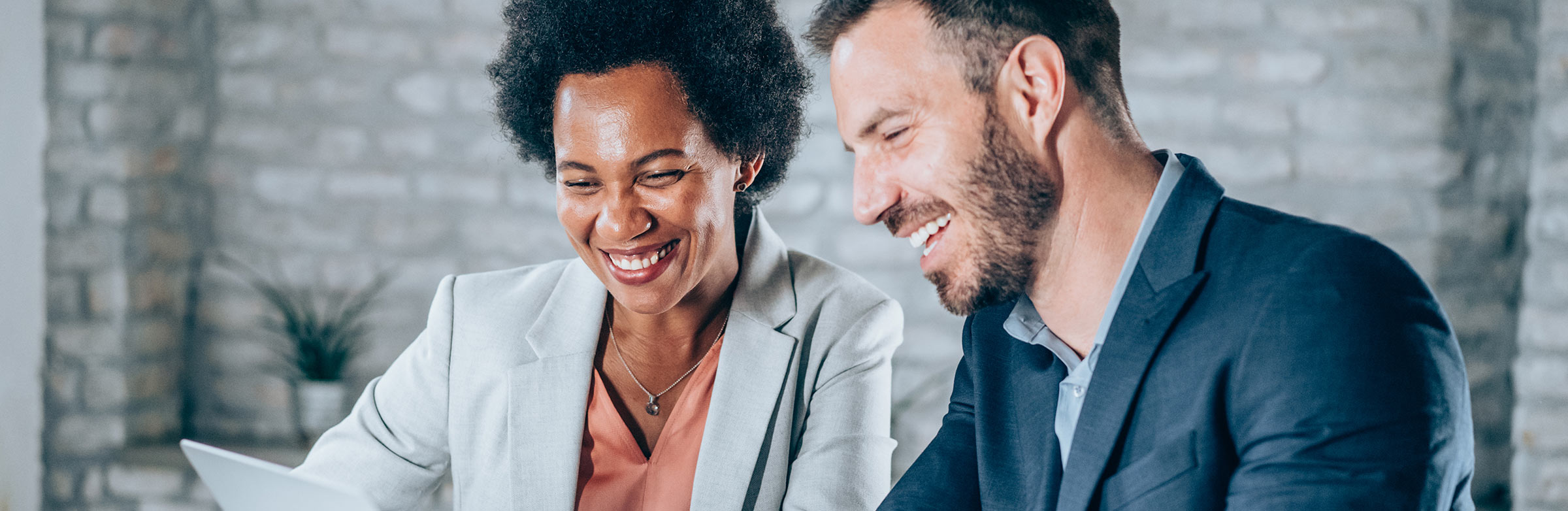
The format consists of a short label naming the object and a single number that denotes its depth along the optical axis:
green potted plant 3.02
